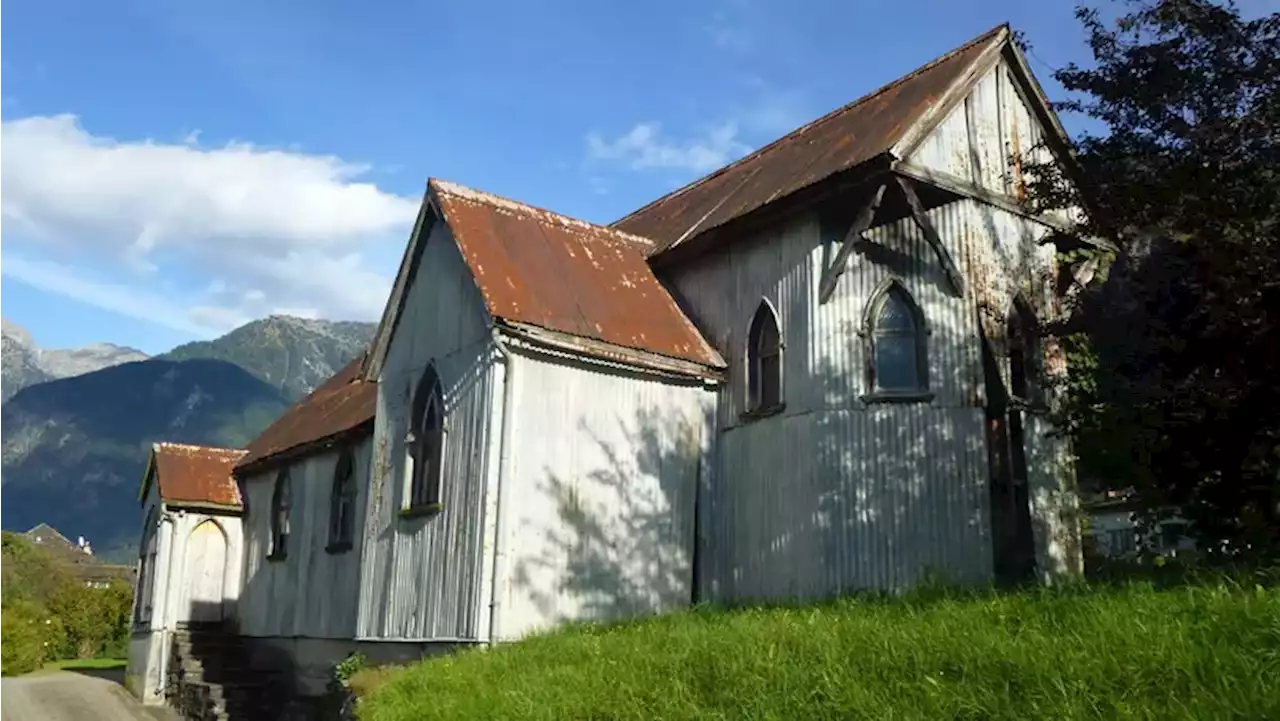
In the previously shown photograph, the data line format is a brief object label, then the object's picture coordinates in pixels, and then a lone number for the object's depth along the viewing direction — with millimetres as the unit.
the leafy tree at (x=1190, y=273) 10602
